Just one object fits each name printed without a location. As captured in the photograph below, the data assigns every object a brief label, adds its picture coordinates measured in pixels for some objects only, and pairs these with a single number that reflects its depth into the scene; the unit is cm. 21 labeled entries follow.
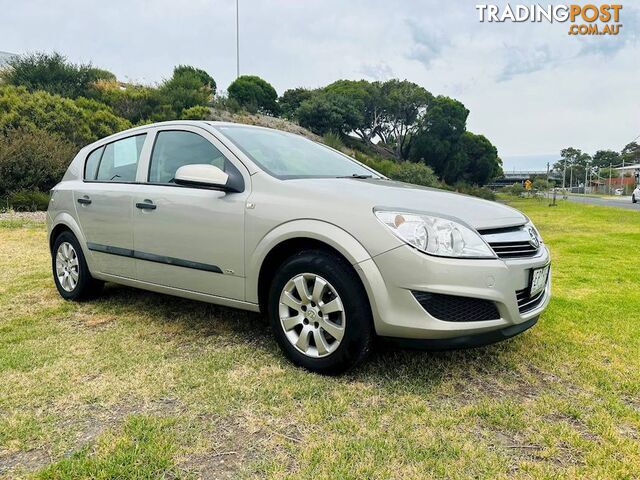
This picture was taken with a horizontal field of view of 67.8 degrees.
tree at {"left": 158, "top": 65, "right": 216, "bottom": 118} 2405
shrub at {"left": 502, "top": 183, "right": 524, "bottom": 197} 4272
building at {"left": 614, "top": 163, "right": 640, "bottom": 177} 8316
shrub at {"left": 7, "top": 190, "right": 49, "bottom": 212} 1173
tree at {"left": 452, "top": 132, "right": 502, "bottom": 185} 4386
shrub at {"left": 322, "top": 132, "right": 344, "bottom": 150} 2824
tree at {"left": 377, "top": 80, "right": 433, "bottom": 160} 4381
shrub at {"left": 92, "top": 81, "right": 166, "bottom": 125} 2233
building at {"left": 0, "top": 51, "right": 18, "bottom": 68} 3156
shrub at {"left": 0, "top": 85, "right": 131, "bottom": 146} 1541
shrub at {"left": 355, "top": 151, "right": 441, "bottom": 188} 2399
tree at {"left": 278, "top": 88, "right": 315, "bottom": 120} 4594
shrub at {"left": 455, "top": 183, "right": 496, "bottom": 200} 3478
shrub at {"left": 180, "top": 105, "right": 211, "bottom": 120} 2235
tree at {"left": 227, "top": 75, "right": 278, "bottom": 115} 3815
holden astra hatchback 246
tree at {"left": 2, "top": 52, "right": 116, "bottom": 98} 2130
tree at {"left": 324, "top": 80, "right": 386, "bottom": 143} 4419
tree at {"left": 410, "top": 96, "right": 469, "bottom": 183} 4141
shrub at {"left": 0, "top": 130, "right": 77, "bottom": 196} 1215
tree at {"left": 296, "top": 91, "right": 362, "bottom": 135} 3681
